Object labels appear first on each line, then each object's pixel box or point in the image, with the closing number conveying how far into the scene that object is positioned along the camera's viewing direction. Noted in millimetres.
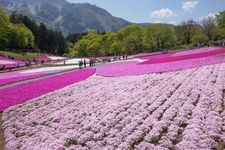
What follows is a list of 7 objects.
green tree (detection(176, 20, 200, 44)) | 70148
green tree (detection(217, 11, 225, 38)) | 48177
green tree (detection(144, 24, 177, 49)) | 61935
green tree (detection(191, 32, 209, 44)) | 65636
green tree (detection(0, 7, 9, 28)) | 51853
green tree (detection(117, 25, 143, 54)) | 64720
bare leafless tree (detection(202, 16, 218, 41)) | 69549
